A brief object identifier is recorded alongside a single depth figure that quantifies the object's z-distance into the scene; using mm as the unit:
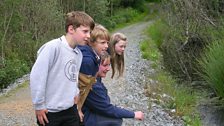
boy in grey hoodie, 3238
